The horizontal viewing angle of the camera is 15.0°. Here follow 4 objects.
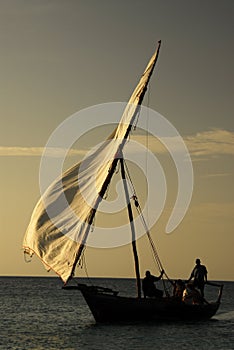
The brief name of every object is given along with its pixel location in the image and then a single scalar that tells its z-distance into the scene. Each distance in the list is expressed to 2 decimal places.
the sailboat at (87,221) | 36.19
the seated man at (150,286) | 38.53
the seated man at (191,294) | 40.97
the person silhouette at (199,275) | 40.09
